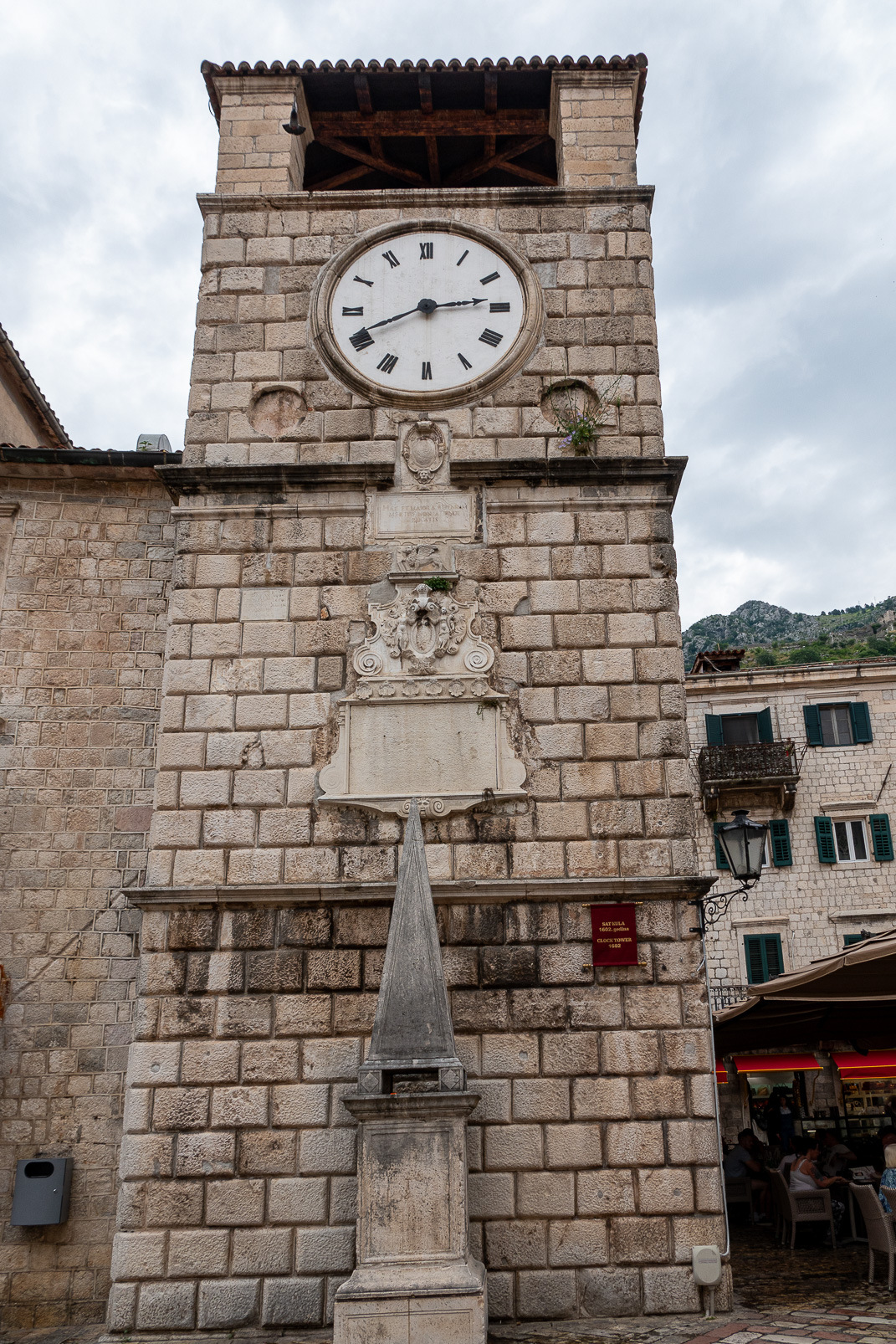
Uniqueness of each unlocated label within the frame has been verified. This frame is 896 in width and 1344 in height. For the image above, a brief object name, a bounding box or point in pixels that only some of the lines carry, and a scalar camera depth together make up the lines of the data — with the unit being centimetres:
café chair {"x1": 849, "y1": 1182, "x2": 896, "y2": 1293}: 743
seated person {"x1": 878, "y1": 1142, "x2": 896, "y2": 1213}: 741
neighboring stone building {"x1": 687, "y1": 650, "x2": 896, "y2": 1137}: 2036
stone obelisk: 520
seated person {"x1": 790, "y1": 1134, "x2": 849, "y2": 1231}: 962
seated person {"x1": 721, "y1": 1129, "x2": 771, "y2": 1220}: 1176
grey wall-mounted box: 796
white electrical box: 641
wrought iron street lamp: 820
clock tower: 654
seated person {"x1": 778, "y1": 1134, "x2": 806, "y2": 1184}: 1002
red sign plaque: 694
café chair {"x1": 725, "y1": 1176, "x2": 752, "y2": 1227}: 1162
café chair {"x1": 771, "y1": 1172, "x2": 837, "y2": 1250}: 945
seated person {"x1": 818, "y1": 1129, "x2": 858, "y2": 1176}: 1106
